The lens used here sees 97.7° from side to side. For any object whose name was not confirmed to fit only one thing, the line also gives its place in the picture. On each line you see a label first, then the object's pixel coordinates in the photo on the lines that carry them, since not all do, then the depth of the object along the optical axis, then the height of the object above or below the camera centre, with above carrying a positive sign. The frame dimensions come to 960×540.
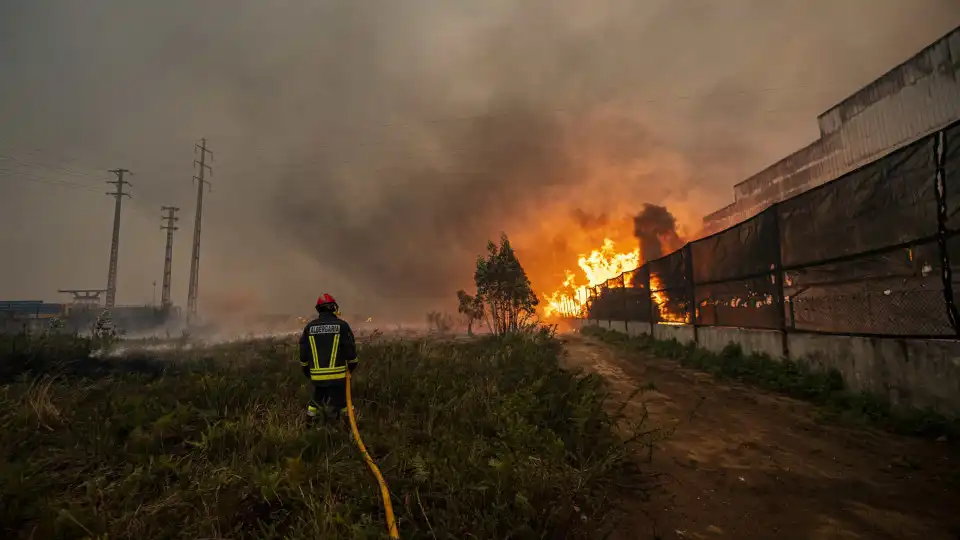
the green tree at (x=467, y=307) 30.53 +0.78
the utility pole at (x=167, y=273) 47.00 +5.23
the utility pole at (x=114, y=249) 41.47 +7.33
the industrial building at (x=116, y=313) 41.03 +0.75
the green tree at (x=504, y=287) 22.78 +1.61
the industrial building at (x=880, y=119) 17.95 +9.88
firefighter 5.32 -0.53
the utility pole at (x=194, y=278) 40.59 +3.98
